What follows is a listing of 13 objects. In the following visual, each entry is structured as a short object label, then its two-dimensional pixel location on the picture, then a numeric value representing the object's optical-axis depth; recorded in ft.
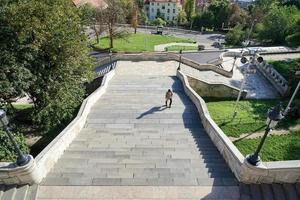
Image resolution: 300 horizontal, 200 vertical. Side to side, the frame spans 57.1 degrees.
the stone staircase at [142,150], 28.96
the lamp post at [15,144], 23.99
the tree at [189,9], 270.10
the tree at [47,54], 45.47
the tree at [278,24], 140.05
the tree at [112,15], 147.33
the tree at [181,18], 271.49
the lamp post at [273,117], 25.02
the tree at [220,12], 234.99
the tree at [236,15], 229.45
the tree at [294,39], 84.63
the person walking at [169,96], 50.48
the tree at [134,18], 187.36
